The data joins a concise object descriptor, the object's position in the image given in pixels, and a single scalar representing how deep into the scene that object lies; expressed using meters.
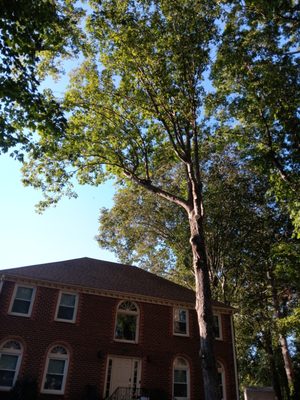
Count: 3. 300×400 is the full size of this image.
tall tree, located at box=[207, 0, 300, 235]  12.34
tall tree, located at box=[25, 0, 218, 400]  12.88
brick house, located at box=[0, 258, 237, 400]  14.05
